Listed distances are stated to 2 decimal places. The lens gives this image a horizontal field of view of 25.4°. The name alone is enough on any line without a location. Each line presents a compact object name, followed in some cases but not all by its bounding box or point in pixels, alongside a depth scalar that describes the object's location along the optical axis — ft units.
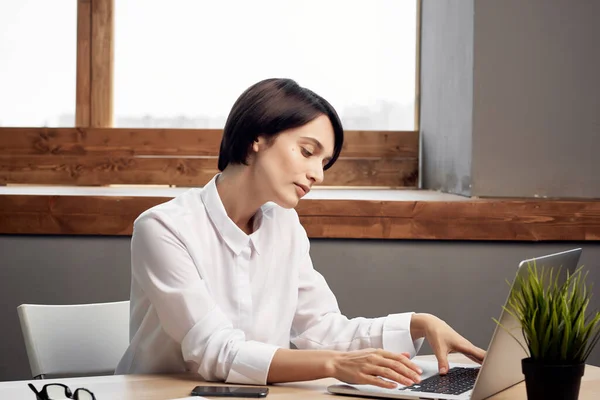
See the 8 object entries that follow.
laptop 8.68
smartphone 9.02
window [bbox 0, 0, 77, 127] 17.62
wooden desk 9.01
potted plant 8.15
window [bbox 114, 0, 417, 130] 17.60
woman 9.60
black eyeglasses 8.29
